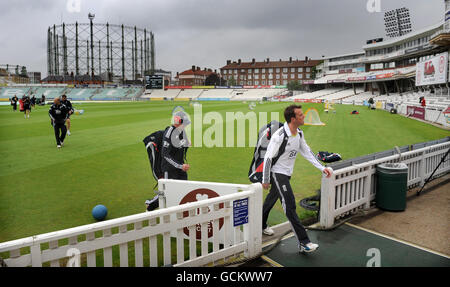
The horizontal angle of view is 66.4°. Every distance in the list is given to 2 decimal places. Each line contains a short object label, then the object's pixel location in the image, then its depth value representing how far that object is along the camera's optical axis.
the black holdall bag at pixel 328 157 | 8.95
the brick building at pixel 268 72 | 133.62
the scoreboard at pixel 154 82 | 87.06
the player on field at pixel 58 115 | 12.66
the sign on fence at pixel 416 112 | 28.45
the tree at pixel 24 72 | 115.06
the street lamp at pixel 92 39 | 86.56
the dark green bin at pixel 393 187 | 6.35
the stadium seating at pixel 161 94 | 96.11
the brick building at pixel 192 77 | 142.25
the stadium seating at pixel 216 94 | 93.60
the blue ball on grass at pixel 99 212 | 5.95
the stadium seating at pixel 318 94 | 88.69
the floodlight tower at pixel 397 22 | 88.62
